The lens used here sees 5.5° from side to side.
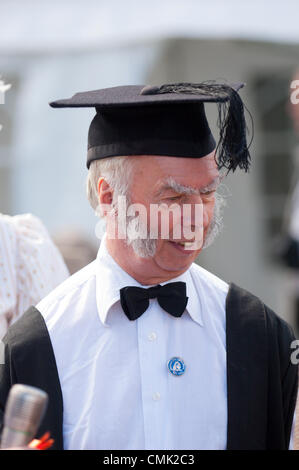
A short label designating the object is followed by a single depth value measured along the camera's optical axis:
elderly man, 4.72
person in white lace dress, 5.03
